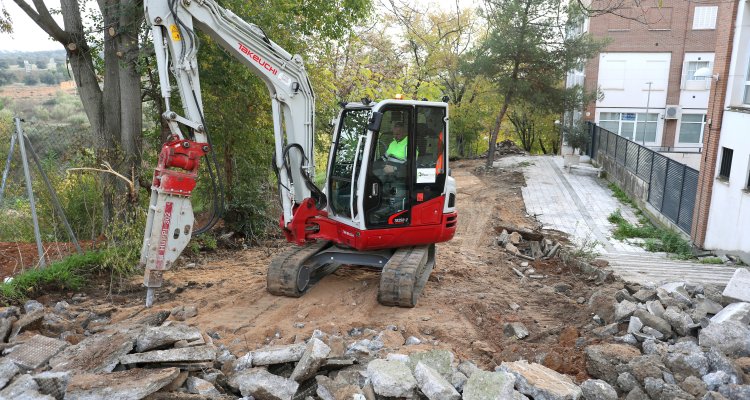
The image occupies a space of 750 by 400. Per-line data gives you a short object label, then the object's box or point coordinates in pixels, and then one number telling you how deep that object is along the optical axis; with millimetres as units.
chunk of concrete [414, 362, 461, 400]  4441
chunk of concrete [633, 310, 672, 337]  5746
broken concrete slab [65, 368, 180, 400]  4188
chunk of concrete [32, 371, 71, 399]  4215
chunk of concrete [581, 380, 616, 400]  4609
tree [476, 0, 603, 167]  21141
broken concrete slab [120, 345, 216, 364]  4773
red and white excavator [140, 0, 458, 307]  6402
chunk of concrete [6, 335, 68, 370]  4825
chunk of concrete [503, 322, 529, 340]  6335
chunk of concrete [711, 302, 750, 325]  5594
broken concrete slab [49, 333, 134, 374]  4707
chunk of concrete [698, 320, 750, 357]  5180
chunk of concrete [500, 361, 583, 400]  4555
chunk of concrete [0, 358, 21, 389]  4406
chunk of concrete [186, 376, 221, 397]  4527
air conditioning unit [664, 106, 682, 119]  28969
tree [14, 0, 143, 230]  8812
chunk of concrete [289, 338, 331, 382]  4722
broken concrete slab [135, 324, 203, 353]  4987
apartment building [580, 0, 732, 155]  28031
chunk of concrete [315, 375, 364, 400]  4562
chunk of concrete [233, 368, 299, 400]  4492
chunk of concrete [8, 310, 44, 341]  5516
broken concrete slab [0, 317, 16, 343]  5402
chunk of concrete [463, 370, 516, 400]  4398
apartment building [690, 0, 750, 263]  11609
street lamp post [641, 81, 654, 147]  28828
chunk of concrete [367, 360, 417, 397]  4496
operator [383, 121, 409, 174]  7230
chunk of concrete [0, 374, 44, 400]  4127
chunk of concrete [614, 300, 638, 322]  6070
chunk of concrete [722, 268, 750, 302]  5922
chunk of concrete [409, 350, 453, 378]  4871
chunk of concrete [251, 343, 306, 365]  5016
